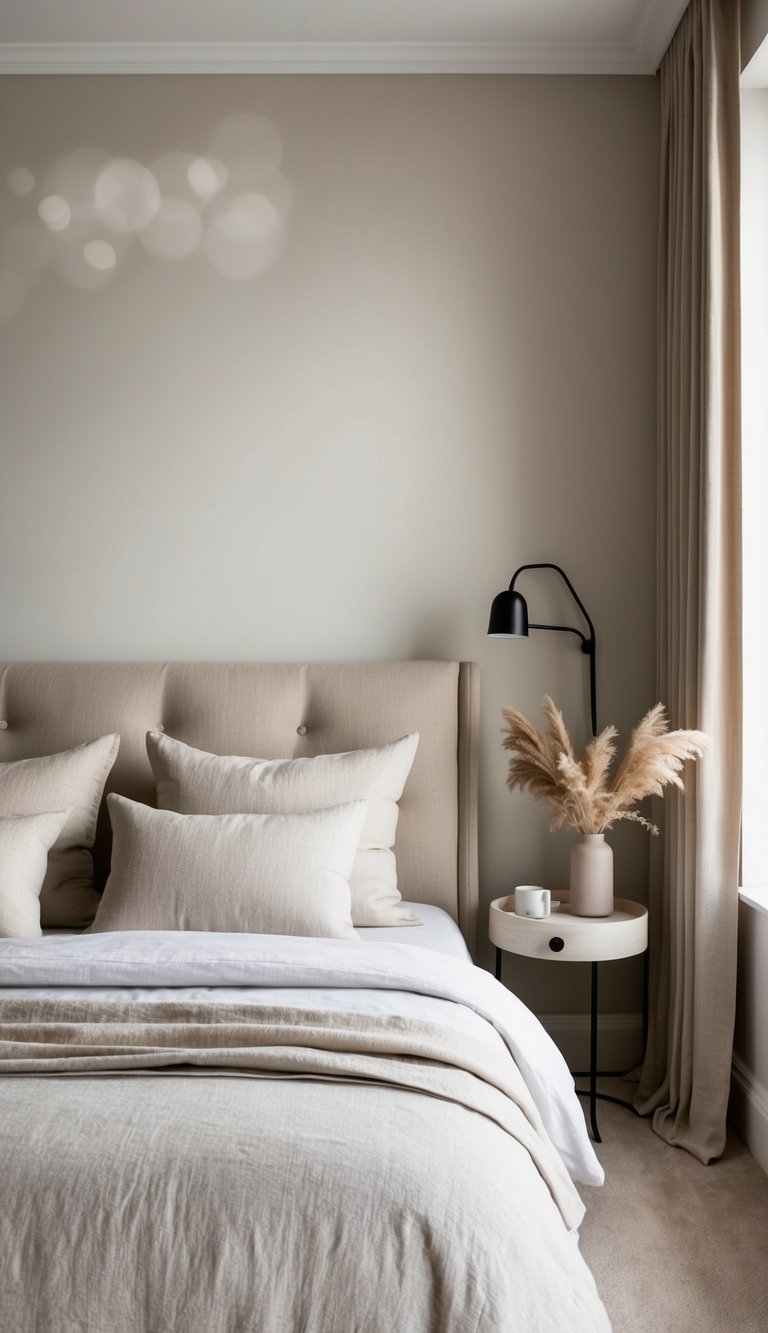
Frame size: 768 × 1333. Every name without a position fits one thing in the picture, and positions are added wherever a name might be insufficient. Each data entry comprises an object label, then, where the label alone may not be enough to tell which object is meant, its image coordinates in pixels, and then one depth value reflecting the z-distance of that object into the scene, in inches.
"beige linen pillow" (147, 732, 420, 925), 97.0
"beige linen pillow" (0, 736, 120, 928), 98.2
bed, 46.1
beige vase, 100.4
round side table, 95.3
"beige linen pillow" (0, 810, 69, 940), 87.0
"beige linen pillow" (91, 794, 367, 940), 85.8
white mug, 98.6
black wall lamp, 104.7
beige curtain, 94.9
